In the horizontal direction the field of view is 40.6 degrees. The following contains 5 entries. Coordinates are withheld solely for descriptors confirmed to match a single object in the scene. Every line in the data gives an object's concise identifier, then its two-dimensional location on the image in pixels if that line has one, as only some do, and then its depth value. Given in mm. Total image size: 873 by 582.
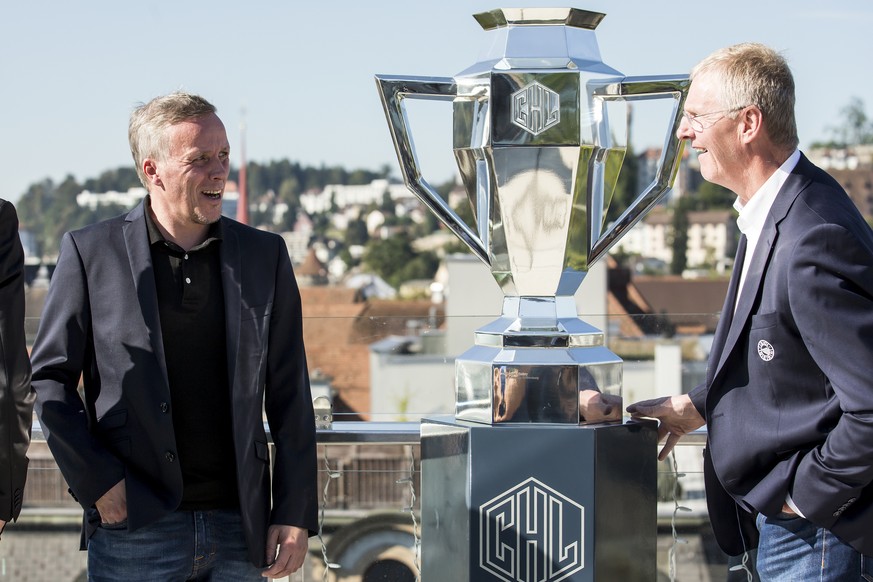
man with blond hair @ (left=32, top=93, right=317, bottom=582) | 2621
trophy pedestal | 2533
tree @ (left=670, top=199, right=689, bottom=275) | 97875
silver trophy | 2527
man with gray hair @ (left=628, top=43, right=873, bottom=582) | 2230
